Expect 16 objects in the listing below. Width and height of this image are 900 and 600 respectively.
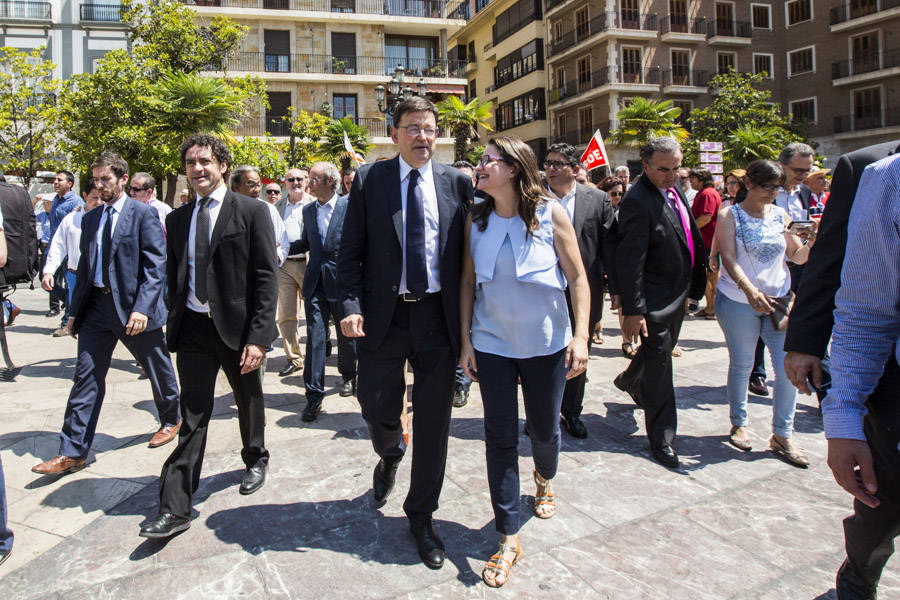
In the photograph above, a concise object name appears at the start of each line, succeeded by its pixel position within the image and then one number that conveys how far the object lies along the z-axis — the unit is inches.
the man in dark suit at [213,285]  135.6
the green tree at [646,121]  1071.0
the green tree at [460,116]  1130.7
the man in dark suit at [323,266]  216.2
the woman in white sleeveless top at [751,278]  172.6
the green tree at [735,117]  1142.3
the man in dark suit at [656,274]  161.9
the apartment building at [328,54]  1382.9
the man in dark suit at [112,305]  163.0
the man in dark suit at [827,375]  72.7
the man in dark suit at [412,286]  118.7
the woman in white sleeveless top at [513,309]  114.9
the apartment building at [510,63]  1674.5
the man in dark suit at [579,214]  182.7
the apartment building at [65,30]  1444.4
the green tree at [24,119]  950.4
